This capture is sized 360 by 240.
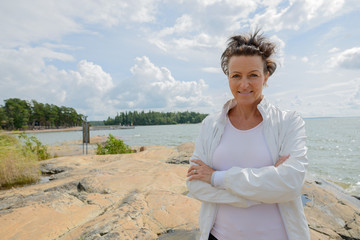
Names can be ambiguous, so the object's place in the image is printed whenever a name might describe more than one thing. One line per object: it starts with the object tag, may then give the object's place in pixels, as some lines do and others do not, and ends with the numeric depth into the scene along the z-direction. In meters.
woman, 1.39
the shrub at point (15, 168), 6.55
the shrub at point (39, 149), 10.78
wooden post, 13.60
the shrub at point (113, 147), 11.84
